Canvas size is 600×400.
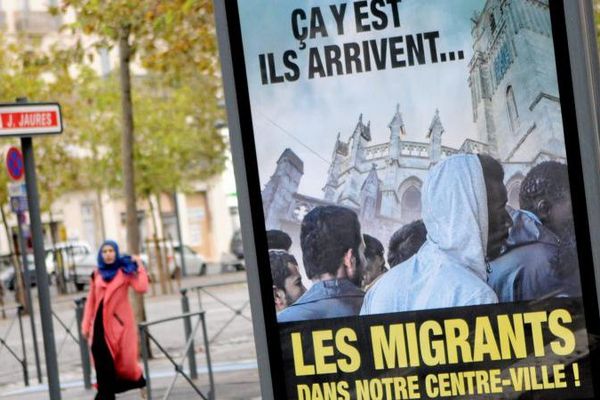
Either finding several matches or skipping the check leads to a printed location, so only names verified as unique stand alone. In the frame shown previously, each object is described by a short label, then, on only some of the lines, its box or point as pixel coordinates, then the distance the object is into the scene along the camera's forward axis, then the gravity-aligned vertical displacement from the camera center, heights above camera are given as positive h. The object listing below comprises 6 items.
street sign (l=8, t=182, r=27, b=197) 21.69 +0.84
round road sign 16.25 +0.95
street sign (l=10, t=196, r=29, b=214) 21.00 +0.56
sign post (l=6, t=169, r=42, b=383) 16.25 +0.77
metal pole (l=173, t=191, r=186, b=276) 49.59 -1.54
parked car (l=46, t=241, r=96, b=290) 43.38 -1.02
